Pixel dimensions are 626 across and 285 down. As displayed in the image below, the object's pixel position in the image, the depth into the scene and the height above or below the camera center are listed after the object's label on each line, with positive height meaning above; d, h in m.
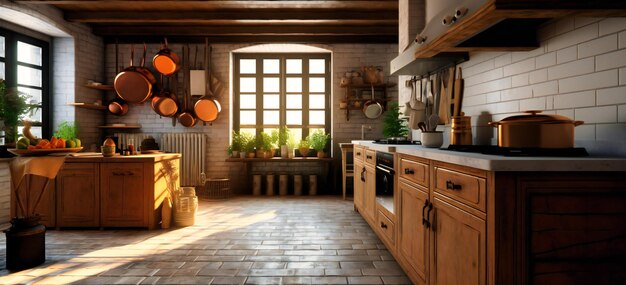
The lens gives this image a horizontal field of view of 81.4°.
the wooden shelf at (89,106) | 5.78 +0.61
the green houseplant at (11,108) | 4.08 +0.40
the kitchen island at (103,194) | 4.00 -0.56
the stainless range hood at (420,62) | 3.08 +0.74
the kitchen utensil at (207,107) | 6.41 +0.63
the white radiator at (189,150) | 6.60 -0.14
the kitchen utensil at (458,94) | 3.18 +0.43
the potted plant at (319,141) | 6.57 +0.02
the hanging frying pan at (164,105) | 6.37 +0.66
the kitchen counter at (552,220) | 1.40 -0.31
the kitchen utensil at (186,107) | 6.51 +0.65
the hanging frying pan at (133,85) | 5.95 +0.95
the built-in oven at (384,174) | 3.02 -0.28
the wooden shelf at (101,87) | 6.08 +0.95
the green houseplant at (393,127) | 4.39 +0.18
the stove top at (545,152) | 1.65 -0.05
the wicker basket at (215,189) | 6.14 -0.79
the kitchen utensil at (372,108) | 6.51 +0.61
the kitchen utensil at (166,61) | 6.19 +1.40
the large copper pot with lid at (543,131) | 1.71 +0.05
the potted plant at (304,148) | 6.62 -0.10
